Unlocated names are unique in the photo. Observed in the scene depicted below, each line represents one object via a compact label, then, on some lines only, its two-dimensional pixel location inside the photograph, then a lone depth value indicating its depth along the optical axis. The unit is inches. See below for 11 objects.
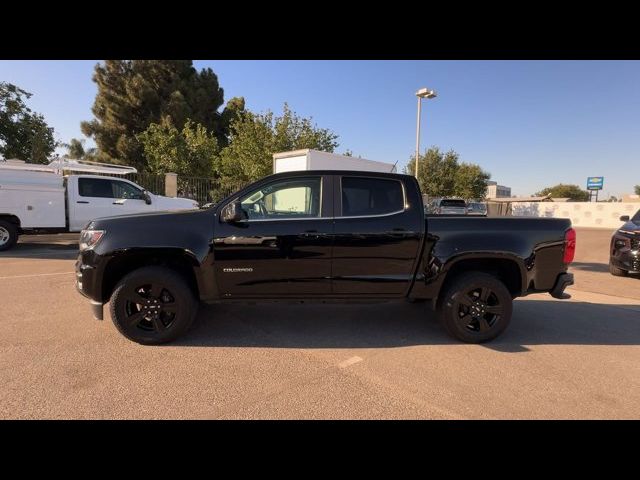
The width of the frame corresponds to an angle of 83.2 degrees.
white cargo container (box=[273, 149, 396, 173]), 393.1
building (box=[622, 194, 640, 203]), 2018.9
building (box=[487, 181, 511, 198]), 3809.1
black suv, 302.8
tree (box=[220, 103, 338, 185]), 749.9
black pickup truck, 149.2
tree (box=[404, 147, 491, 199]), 1362.0
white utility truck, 386.0
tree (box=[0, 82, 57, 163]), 705.6
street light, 741.3
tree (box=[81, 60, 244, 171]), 961.5
